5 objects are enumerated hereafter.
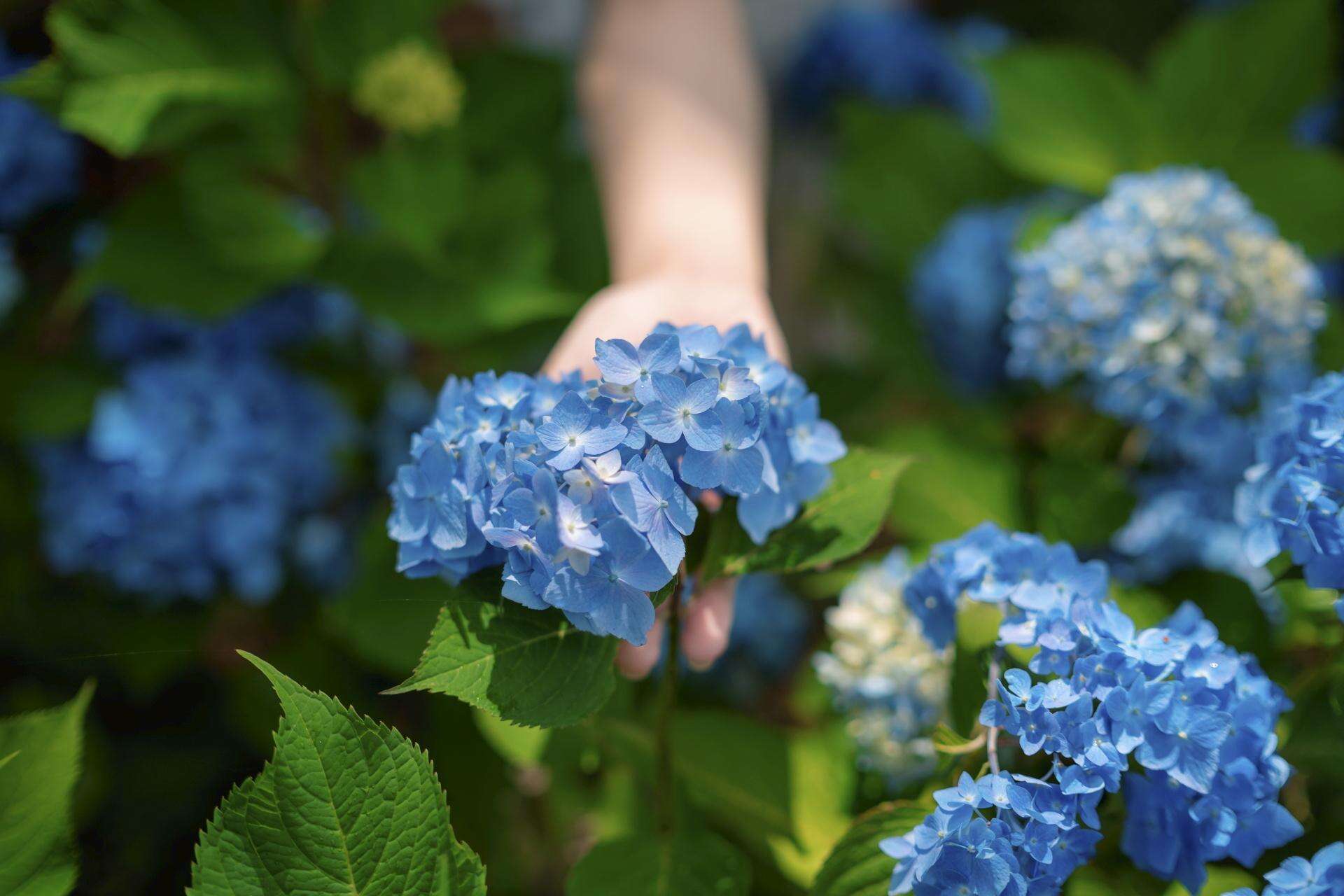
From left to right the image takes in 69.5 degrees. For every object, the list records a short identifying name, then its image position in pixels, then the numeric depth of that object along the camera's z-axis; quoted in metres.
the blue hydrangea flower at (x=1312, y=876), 0.55
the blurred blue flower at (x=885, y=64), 2.05
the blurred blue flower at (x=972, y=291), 1.27
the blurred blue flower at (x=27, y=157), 1.11
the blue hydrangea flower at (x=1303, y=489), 0.61
